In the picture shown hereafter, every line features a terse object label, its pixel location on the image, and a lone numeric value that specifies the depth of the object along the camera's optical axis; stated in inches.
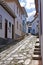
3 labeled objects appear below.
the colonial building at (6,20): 351.0
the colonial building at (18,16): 531.2
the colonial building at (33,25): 943.0
